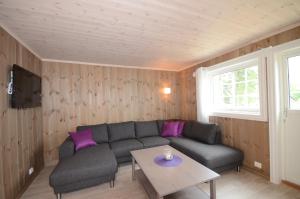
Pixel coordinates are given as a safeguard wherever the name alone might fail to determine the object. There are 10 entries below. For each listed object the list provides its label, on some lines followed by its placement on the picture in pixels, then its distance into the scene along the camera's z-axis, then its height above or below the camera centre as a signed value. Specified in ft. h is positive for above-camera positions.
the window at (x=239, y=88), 7.61 +0.64
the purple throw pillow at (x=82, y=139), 8.74 -2.51
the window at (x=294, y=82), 6.58 +0.71
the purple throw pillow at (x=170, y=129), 11.55 -2.58
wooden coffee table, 4.64 -2.94
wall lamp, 13.66 +0.91
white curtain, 10.89 +0.34
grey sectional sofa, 6.39 -3.10
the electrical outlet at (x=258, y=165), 7.71 -3.87
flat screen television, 6.18 +0.73
